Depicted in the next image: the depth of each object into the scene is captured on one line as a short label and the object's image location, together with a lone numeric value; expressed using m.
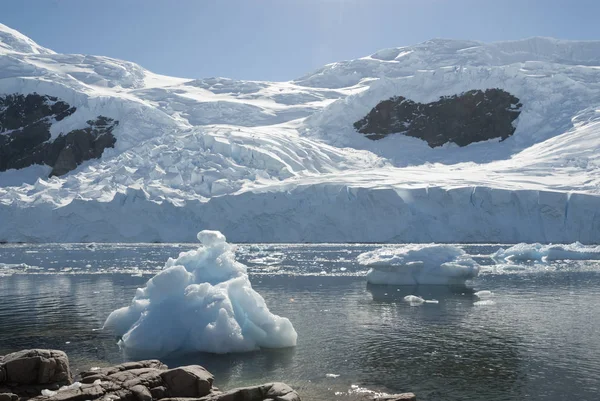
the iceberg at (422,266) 27.90
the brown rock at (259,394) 10.41
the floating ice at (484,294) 24.22
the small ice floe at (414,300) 23.05
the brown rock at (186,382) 11.40
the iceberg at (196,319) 15.66
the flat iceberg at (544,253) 38.03
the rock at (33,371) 11.80
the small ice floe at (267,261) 38.09
